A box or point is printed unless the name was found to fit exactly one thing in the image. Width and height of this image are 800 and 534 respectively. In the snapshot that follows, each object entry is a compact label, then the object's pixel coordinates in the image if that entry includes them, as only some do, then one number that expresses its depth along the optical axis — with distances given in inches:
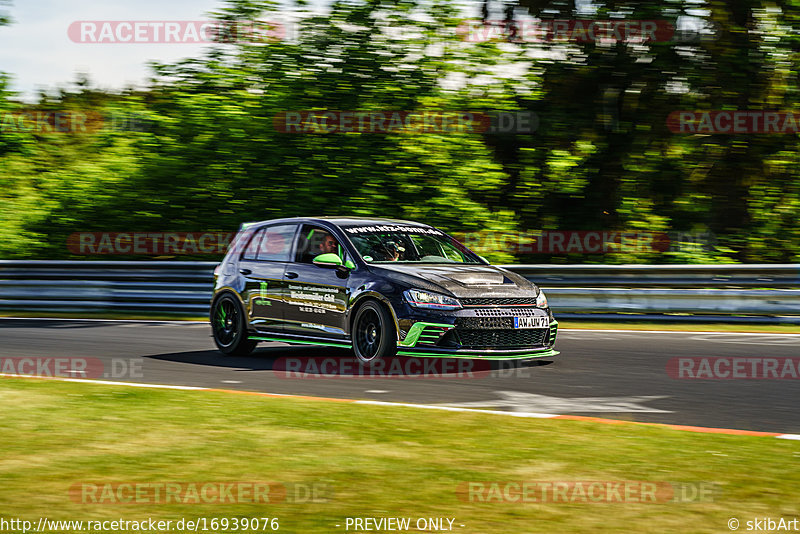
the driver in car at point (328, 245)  495.2
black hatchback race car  441.4
